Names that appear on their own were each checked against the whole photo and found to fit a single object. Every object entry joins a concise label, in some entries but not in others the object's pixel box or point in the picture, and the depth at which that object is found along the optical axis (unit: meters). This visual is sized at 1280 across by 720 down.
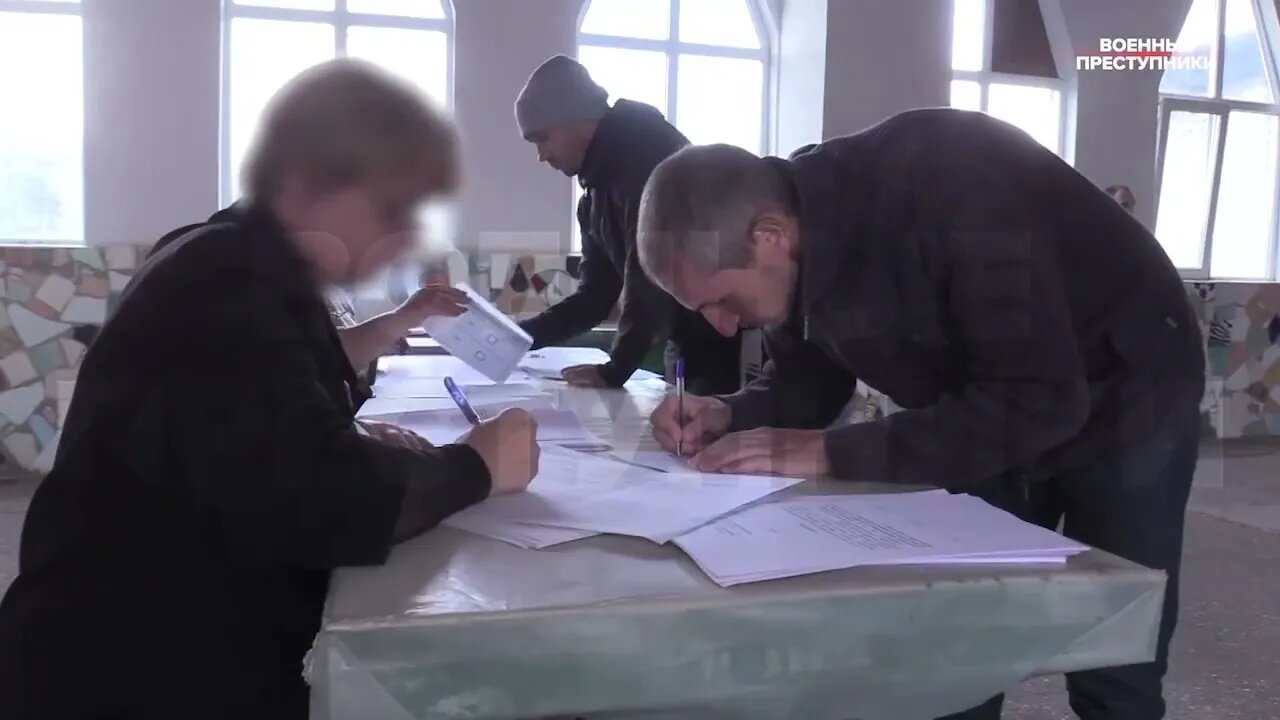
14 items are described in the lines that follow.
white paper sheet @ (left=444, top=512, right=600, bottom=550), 0.82
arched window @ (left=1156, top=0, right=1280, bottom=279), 5.88
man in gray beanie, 2.25
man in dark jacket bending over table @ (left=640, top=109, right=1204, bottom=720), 1.09
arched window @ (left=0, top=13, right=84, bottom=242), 4.12
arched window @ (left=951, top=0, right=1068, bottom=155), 5.50
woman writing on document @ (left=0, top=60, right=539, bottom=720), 0.76
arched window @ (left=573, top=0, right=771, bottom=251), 4.95
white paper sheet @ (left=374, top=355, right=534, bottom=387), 2.00
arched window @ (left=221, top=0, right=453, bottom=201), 4.36
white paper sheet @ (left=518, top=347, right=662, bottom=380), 2.24
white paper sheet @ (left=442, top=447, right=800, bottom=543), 0.86
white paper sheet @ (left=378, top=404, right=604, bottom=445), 1.35
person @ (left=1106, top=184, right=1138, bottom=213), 5.44
